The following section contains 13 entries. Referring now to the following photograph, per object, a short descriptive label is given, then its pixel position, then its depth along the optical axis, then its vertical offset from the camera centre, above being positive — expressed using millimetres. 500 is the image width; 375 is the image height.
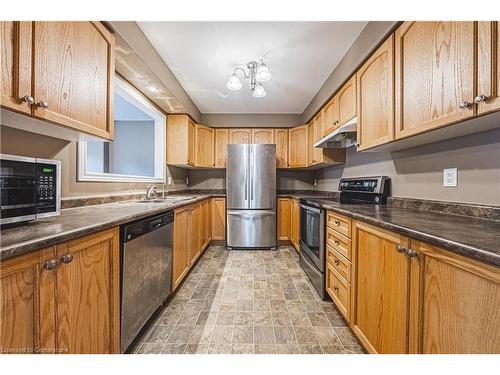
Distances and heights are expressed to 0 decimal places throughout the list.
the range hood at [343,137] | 2058 +595
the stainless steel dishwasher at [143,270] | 1215 -569
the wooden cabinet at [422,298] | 652 -439
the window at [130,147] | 2059 +728
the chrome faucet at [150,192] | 2489 -62
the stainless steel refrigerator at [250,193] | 3533 -107
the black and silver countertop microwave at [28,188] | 846 -9
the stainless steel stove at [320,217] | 2010 -332
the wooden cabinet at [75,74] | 976 +606
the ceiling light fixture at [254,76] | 2127 +1185
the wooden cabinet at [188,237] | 2068 -609
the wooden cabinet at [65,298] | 670 -434
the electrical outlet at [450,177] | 1343 +72
